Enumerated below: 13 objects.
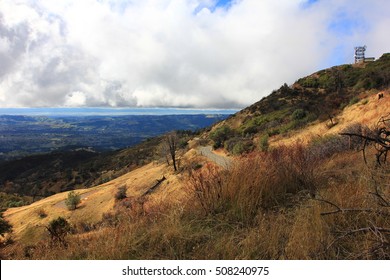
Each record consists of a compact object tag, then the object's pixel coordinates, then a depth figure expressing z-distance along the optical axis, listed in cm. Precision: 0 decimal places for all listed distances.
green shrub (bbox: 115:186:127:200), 3060
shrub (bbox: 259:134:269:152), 2884
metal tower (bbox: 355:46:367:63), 6900
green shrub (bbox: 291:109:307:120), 3812
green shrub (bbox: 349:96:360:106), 2977
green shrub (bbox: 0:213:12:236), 2508
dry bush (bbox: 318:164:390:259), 270
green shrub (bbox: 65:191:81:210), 3341
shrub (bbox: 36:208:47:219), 3312
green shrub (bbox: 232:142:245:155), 3135
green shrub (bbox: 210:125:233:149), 4412
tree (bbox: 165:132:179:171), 3841
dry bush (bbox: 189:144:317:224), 420
